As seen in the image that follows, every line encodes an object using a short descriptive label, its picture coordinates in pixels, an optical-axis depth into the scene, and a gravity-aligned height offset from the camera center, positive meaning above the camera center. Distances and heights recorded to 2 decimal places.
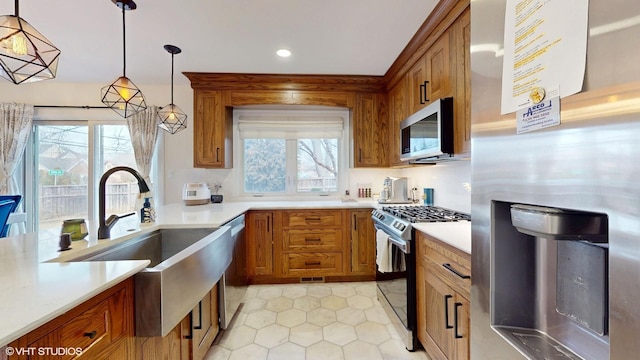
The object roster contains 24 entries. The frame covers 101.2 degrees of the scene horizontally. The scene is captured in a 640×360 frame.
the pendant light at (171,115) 2.38 +0.59
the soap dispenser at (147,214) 1.71 -0.23
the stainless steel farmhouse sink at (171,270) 0.96 -0.43
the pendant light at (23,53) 1.06 +0.54
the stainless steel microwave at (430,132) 1.77 +0.35
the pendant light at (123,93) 1.74 +0.59
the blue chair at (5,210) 2.10 -0.25
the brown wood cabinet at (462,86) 1.58 +0.57
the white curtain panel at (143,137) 3.18 +0.51
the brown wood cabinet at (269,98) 3.01 +0.95
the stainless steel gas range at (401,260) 1.75 -0.58
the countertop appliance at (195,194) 2.97 -0.17
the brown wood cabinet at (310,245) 2.85 -0.73
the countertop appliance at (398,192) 2.88 -0.15
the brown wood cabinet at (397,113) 2.58 +0.69
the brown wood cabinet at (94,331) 0.65 -0.43
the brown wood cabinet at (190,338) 1.05 -0.79
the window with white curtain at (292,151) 3.44 +0.37
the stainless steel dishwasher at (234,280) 1.88 -0.83
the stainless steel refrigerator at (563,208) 0.40 -0.06
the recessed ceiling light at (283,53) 2.41 +1.18
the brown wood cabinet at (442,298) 1.25 -0.65
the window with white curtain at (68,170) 3.27 +0.11
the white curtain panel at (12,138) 2.98 +0.48
